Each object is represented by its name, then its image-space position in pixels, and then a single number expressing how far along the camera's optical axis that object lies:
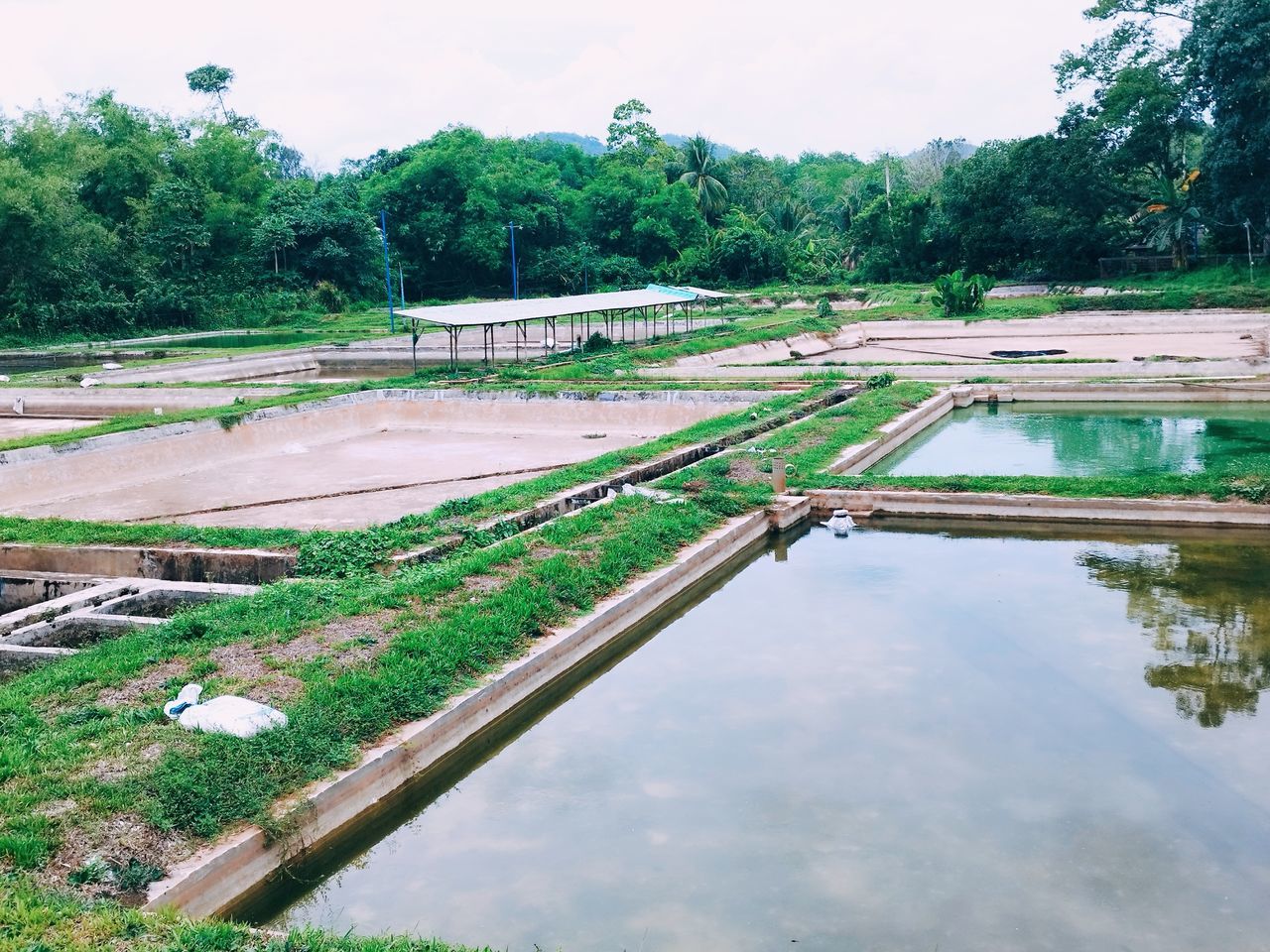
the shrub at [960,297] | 31.50
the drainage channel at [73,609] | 7.74
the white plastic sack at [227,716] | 5.72
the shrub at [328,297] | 44.94
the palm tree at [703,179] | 55.78
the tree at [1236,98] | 31.28
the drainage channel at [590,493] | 9.52
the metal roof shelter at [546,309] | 22.80
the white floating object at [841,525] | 11.28
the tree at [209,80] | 63.88
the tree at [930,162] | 62.62
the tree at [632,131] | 63.00
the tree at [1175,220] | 36.56
